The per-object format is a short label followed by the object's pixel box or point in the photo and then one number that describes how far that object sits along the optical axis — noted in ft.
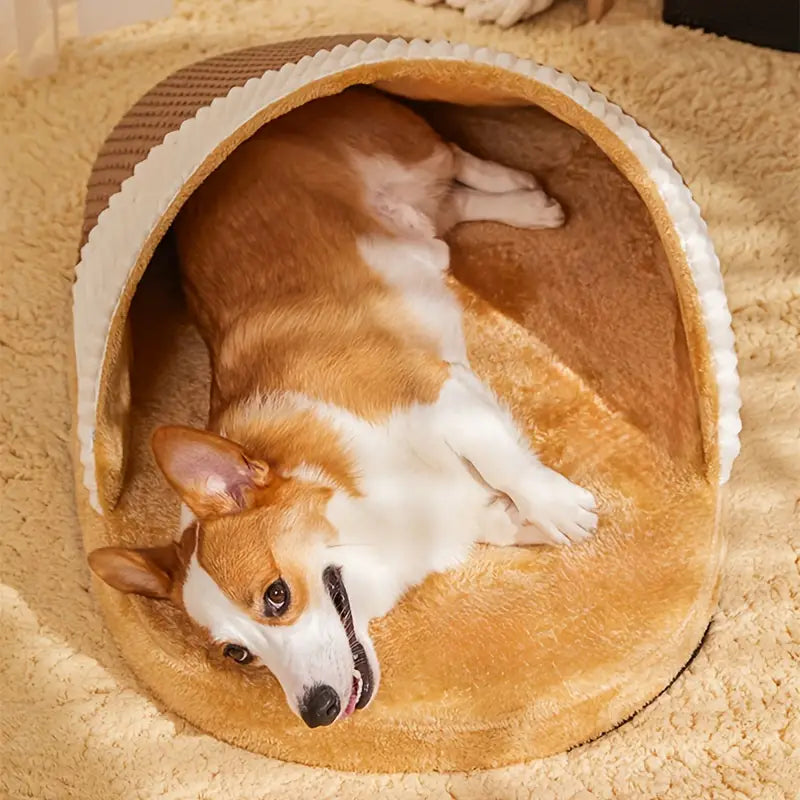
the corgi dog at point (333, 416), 5.25
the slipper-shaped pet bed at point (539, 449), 5.64
